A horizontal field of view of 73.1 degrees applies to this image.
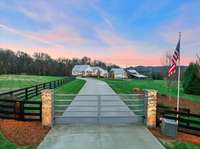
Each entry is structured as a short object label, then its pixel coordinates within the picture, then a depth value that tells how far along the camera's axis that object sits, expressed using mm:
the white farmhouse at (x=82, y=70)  59659
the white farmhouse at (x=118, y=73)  54886
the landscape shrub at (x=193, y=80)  16656
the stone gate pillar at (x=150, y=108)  5431
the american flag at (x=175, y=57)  6275
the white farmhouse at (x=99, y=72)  59781
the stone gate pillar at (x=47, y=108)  5300
